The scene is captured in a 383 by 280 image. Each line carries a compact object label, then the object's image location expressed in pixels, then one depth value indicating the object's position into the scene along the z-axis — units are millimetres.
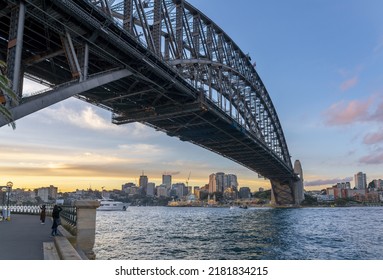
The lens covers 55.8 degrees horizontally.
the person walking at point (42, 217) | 25398
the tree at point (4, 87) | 11573
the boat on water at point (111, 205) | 153000
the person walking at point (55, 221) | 16980
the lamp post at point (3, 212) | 30253
